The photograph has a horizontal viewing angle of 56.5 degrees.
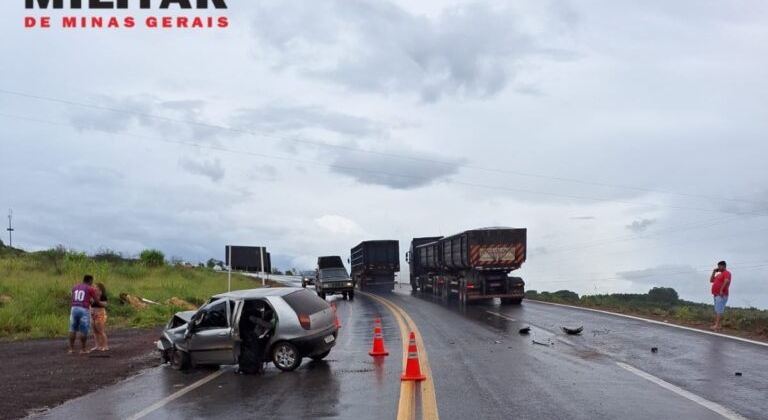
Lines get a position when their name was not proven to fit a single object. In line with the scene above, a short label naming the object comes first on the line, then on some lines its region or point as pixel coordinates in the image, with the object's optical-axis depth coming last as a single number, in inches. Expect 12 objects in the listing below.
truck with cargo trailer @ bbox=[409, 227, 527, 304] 1267.2
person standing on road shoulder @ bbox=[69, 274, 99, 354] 624.1
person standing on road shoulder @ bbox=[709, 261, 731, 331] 706.8
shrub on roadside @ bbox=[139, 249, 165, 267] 1939.0
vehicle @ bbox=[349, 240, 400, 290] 2132.1
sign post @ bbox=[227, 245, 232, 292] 1162.6
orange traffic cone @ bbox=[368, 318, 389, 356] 563.8
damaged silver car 506.6
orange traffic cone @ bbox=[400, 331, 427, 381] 429.4
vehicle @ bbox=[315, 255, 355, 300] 1625.2
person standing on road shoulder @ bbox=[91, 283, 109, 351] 641.0
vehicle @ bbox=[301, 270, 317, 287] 2155.6
